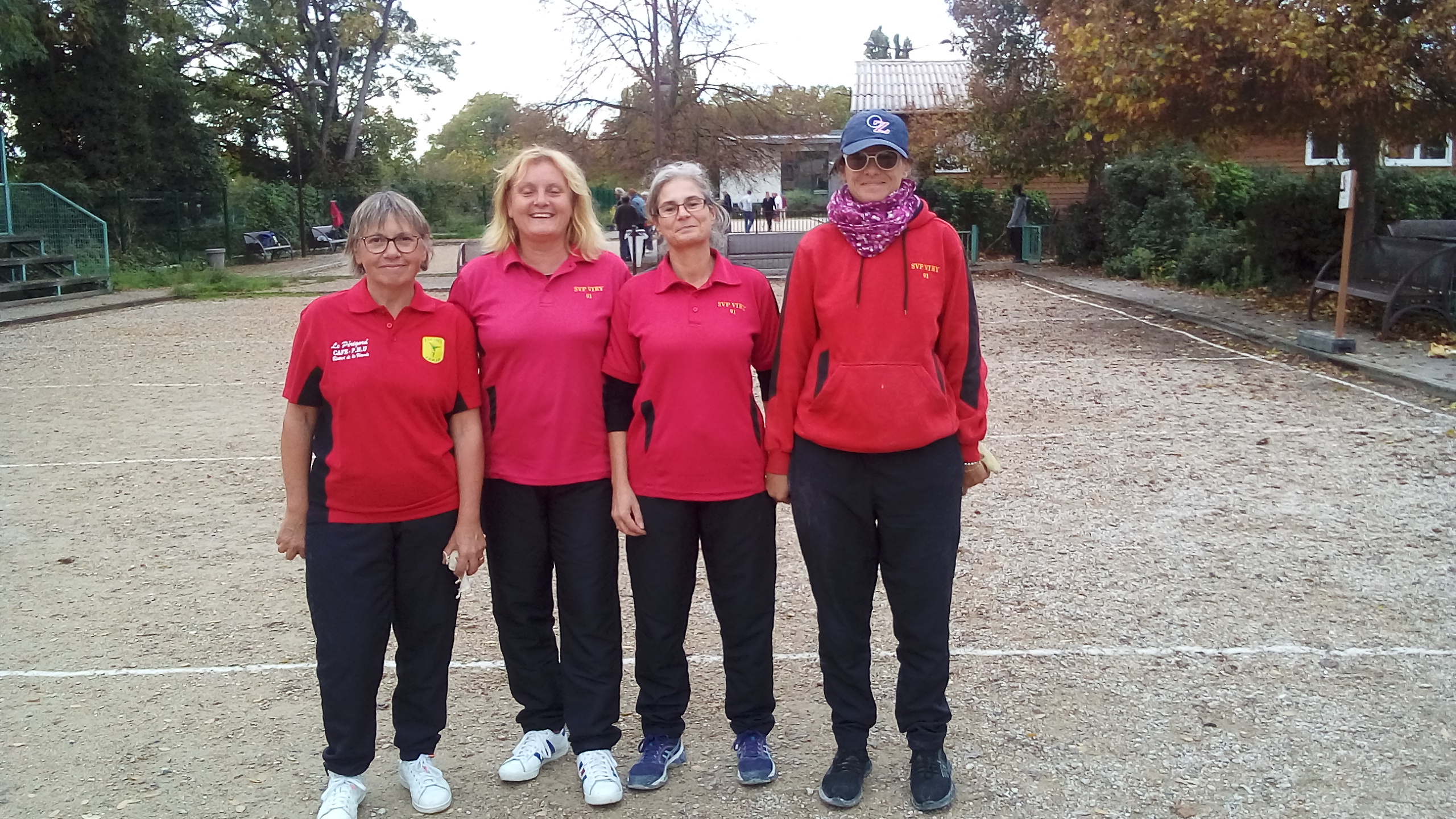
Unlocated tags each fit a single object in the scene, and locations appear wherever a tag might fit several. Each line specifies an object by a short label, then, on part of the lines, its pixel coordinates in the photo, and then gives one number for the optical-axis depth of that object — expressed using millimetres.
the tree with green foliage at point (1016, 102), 24281
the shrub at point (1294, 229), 16969
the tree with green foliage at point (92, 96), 27531
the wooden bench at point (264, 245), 33031
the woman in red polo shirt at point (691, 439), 3248
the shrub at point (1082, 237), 24531
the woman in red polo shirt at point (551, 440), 3271
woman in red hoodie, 3121
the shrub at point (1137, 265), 21375
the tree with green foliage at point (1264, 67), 11312
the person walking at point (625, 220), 24281
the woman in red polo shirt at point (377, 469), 3143
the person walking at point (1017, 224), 26844
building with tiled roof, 35250
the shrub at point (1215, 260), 18219
